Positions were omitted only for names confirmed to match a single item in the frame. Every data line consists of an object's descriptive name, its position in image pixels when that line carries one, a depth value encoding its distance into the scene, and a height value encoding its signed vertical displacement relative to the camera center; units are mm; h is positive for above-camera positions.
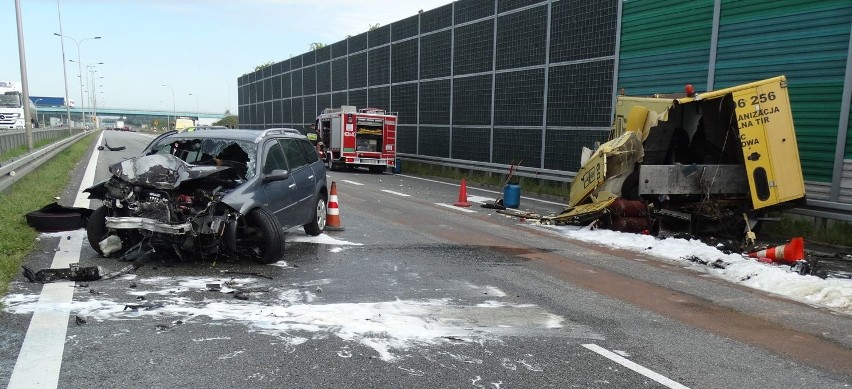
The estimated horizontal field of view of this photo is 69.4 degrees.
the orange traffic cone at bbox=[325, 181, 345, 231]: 10398 -1627
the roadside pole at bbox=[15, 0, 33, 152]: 22234 +1037
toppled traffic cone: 7903 -1627
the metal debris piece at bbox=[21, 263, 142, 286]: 6242 -1620
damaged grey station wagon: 6836 -985
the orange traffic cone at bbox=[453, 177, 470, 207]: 14797 -1821
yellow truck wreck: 9562 -662
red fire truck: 26391 -765
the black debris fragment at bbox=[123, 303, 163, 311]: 5453 -1690
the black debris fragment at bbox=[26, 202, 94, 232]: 8742 -1478
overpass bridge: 156875 +335
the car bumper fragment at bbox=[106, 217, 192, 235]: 6691 -1189
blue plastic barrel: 14367 -1664
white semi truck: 45000 +461
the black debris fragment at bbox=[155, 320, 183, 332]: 4938 -1689
